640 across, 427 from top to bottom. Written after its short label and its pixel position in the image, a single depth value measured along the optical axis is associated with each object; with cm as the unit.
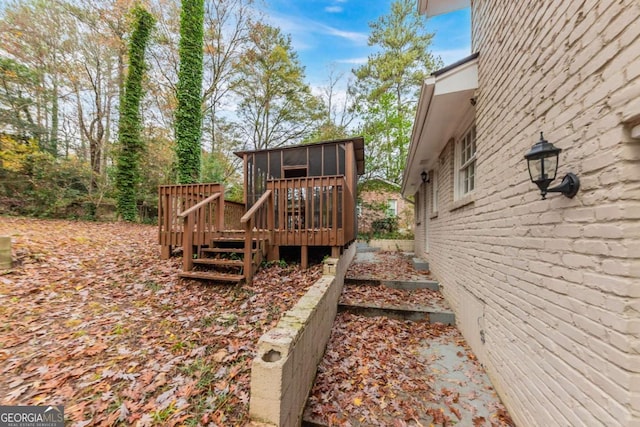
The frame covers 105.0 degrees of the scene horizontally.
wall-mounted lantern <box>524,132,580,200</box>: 153
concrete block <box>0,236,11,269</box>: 379
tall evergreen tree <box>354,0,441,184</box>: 1384
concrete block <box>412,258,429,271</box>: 675
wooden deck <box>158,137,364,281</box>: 425
